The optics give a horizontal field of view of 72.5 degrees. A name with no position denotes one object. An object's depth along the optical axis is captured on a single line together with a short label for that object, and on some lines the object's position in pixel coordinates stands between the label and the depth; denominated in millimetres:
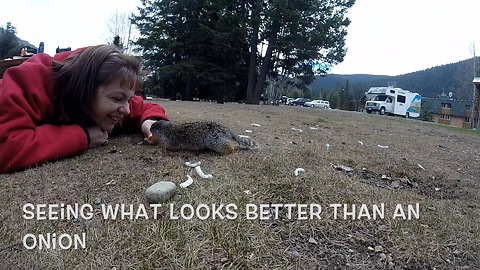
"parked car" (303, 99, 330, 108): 40294
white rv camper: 24219
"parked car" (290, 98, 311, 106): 42366
